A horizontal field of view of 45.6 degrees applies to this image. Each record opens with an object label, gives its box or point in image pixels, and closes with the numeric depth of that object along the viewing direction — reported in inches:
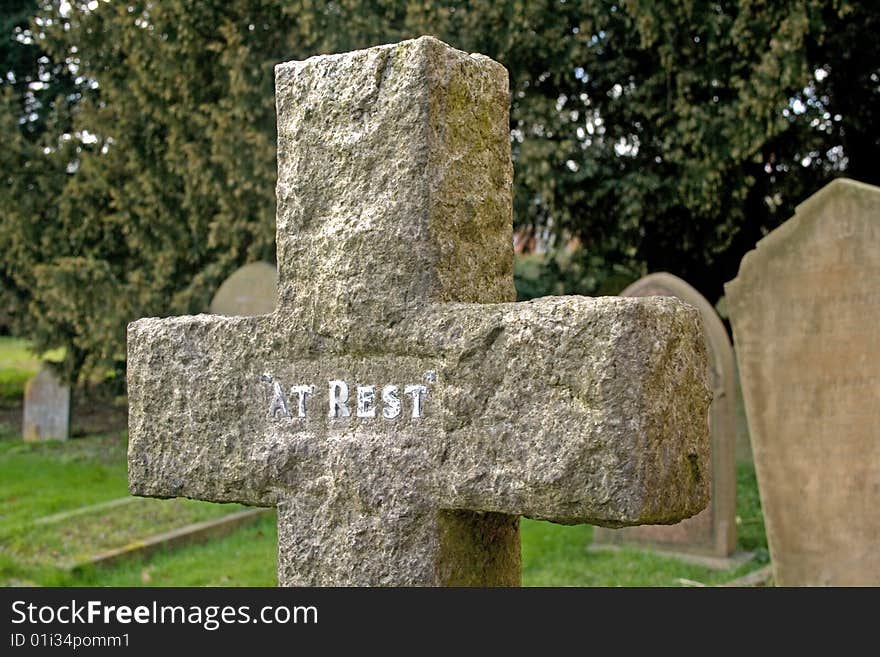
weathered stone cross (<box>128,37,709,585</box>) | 84.5
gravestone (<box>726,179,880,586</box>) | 183.5
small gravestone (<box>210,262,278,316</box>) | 314.8
